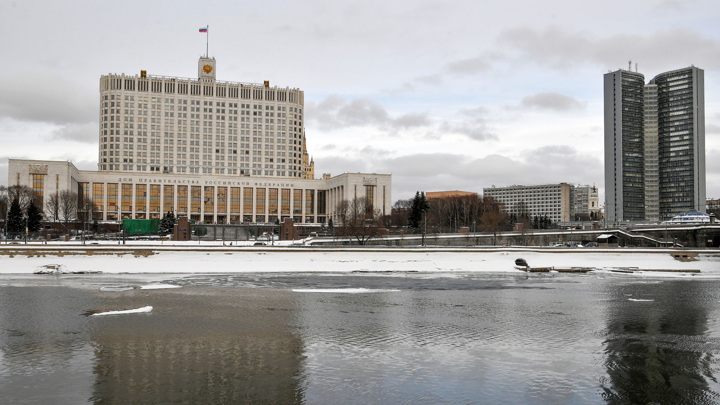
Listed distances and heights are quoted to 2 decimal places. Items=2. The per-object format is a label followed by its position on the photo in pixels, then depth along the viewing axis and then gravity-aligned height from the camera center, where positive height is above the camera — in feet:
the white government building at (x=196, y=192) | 597.11 +28.96
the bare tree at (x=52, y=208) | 424.87 +8.22
